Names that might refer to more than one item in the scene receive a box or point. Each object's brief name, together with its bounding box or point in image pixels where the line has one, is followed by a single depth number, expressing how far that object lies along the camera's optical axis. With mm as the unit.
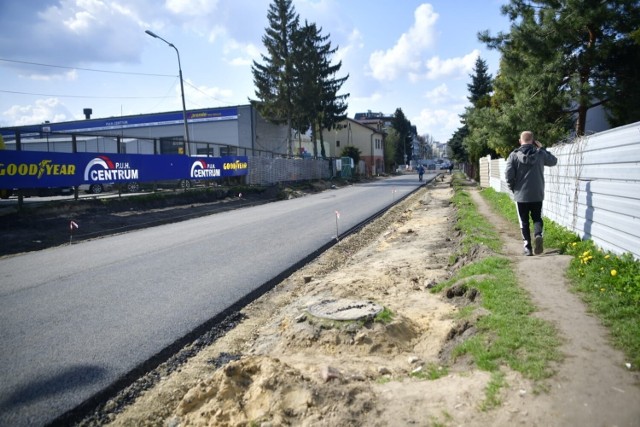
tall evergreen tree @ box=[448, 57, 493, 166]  17000
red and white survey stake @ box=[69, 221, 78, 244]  12734
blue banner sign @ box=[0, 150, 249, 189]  14508
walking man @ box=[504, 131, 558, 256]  6938
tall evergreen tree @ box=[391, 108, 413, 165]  101675
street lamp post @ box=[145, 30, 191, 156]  26169
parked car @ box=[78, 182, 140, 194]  20156
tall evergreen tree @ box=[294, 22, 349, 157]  42562
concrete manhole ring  5215
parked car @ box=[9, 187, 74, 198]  14648
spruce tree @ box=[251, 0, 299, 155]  42562
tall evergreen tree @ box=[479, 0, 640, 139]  12250
